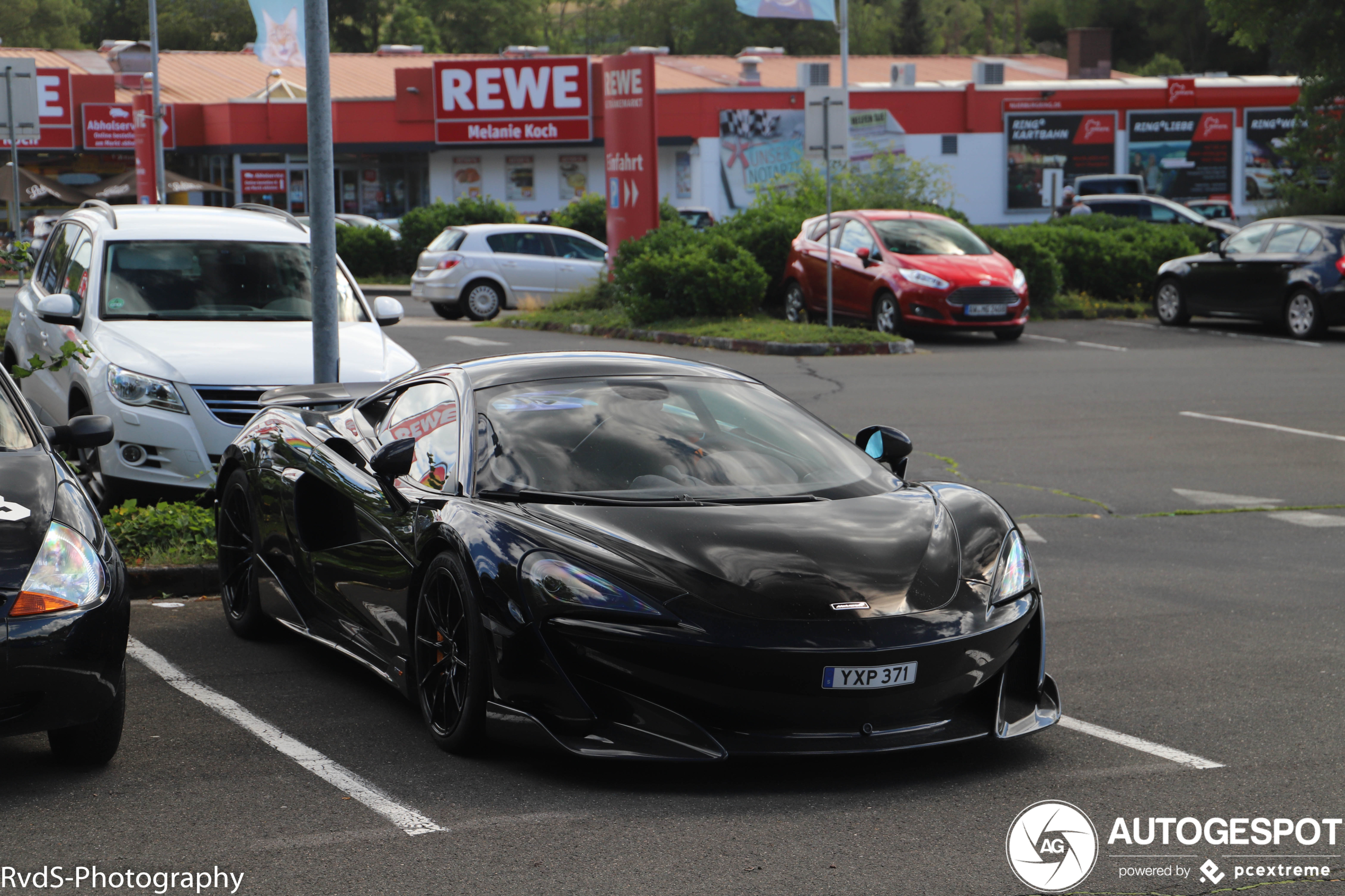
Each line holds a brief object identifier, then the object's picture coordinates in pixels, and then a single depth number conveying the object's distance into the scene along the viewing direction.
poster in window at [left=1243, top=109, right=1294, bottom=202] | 51.22
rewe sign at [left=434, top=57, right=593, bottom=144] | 46.69
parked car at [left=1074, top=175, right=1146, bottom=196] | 43.44
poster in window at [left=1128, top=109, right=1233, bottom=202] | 51.06
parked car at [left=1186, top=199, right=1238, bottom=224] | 43.34
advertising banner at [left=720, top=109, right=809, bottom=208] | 48.34
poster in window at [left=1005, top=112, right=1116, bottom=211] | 50.41
